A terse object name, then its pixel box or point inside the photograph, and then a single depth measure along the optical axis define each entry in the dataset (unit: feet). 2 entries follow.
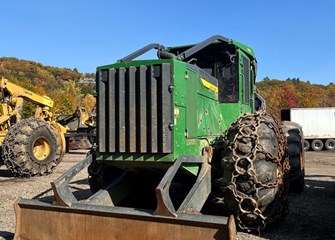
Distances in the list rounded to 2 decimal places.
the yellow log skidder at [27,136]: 41.50
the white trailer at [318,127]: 99.40
